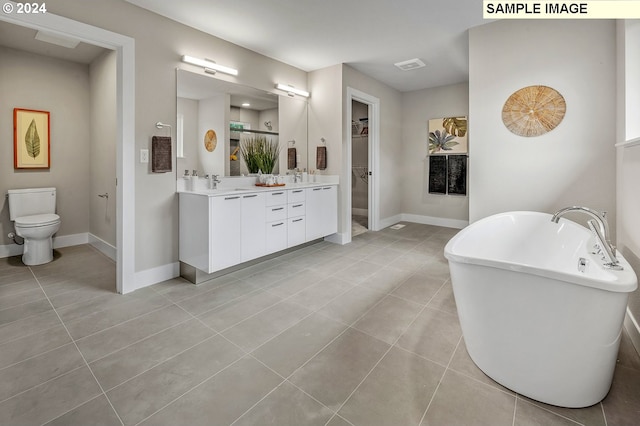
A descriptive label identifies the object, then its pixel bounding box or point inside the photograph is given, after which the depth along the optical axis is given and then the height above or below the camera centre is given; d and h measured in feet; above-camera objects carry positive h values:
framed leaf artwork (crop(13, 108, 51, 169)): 12.14 +2.54
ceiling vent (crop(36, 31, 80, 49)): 10.59 +5.75
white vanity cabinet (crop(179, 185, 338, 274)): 9.13 -0.78
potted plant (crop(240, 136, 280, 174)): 12.50 +2.01
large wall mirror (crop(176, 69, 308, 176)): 10.24 +3.06
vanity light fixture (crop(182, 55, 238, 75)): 9.98 +4.68
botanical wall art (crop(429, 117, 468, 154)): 17.62 +3.80
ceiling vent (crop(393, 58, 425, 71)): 13.93 +6.33
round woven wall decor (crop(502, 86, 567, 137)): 9.25 +2.76
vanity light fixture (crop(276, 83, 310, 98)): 13.46 +5.05
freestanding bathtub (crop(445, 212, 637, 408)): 4.21 -1.84
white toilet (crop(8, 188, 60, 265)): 10.93 -0.64
